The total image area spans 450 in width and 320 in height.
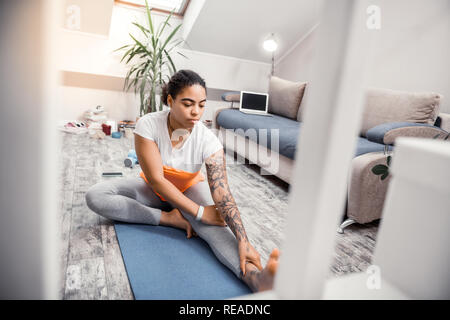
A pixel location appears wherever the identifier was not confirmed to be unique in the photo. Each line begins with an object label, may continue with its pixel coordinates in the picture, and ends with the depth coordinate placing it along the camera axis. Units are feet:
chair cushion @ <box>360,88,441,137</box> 6.77
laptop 11.82
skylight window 12.90
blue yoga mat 3.47
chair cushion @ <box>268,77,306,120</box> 10.94
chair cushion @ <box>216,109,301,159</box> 7.46
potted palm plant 11.37
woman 4.31
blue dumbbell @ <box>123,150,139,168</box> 8.09
